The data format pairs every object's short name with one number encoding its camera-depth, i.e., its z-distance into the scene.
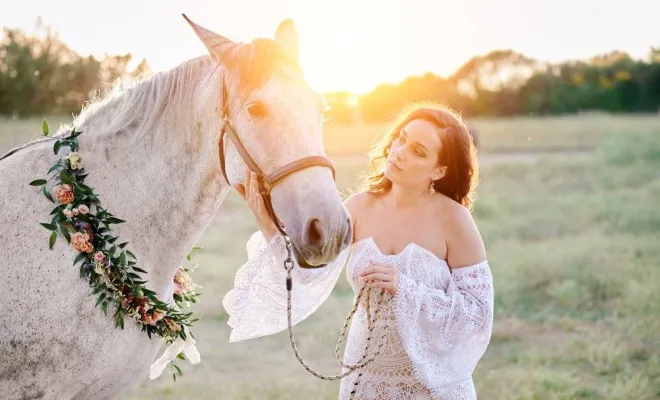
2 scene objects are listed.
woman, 2.91
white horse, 2.53
